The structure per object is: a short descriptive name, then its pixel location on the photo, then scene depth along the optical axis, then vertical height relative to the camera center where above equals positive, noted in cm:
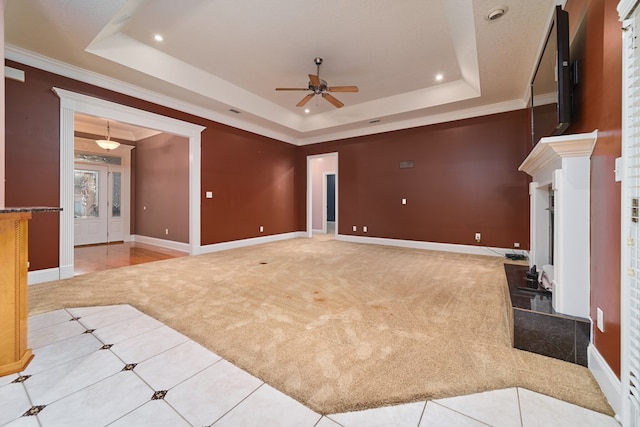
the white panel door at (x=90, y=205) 618 +18
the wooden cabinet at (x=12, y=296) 158 -53
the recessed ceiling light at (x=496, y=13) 246 +194
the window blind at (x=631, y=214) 110 -1
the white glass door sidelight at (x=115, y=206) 663 +16
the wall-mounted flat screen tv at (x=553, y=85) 188 +110
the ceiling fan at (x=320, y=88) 371 +186
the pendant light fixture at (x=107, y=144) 551 +148
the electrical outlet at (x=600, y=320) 147 -62
